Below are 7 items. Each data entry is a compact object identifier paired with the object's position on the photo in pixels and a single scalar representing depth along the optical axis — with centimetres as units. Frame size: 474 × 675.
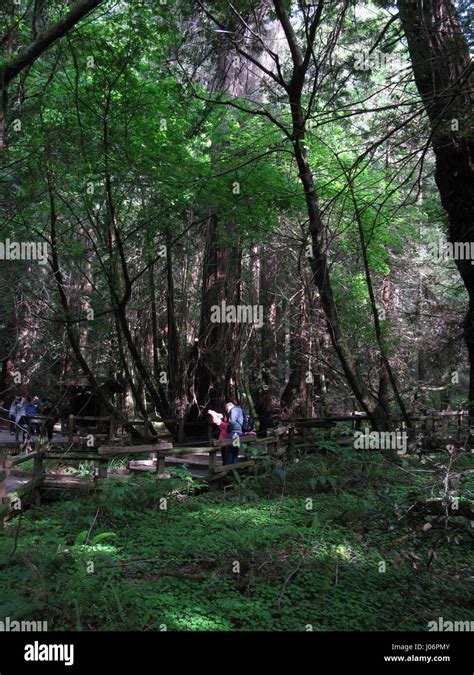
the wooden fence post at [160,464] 923
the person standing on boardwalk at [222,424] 1045
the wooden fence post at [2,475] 737
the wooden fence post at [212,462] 966
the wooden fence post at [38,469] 880
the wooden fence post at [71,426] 1602
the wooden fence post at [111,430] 1529
